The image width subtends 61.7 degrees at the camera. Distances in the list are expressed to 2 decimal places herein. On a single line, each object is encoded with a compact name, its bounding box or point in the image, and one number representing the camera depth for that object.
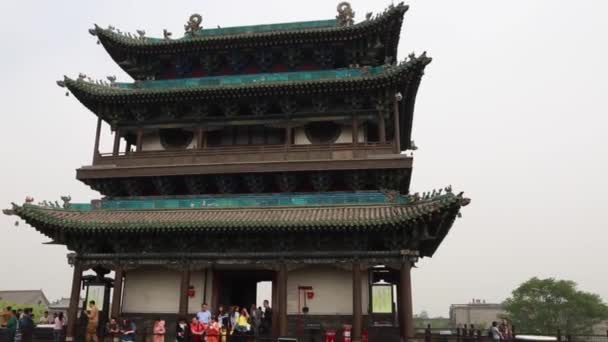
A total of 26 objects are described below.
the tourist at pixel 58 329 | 19.69
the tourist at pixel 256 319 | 18.87
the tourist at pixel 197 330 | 16.80
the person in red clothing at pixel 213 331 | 16.50
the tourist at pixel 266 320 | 19.89
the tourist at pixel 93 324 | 18.27
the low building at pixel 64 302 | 97.94
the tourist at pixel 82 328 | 20.27
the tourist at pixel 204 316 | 17.08
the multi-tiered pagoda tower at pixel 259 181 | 19.45
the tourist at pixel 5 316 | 19.13
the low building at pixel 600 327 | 72.36
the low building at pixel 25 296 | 105.75
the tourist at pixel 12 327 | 17.73
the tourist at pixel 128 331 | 17.48
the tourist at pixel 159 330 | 17.85
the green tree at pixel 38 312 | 74.38
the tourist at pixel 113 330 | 18.30
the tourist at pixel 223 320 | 18.00
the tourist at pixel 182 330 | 16.92
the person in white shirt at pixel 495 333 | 19.47
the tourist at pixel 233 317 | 17.97
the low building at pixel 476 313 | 101.93
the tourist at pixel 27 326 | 17.50
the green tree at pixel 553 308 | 69.88
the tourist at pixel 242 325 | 17.45
